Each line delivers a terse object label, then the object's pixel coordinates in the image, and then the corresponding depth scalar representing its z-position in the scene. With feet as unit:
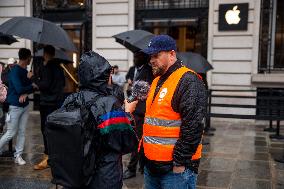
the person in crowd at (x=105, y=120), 9.44
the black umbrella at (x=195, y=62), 27.02
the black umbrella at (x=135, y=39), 20.83
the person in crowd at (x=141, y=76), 16.99
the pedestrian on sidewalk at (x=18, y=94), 20.86
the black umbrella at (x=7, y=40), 25.42
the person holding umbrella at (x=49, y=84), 20.62
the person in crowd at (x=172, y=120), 9.43
